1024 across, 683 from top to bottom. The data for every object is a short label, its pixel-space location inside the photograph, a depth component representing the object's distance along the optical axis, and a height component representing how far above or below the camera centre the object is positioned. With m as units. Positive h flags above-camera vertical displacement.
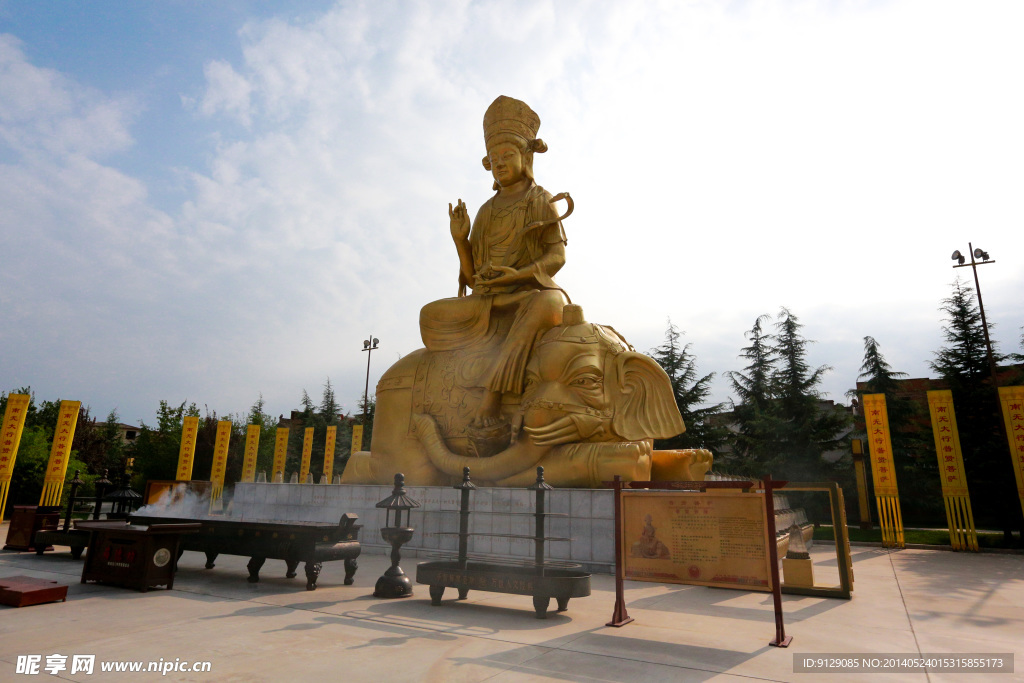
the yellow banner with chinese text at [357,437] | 16.98 +1.40
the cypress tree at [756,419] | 14.65 +1.90
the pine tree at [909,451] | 12.38 +0.99
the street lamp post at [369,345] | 25.00 +5.78
